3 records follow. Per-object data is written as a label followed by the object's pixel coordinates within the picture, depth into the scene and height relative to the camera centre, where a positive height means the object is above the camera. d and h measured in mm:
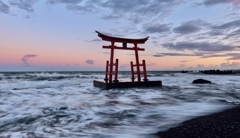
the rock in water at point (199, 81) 22109 -1145
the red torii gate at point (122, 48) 16219 +1658
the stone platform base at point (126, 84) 15553 -1017
